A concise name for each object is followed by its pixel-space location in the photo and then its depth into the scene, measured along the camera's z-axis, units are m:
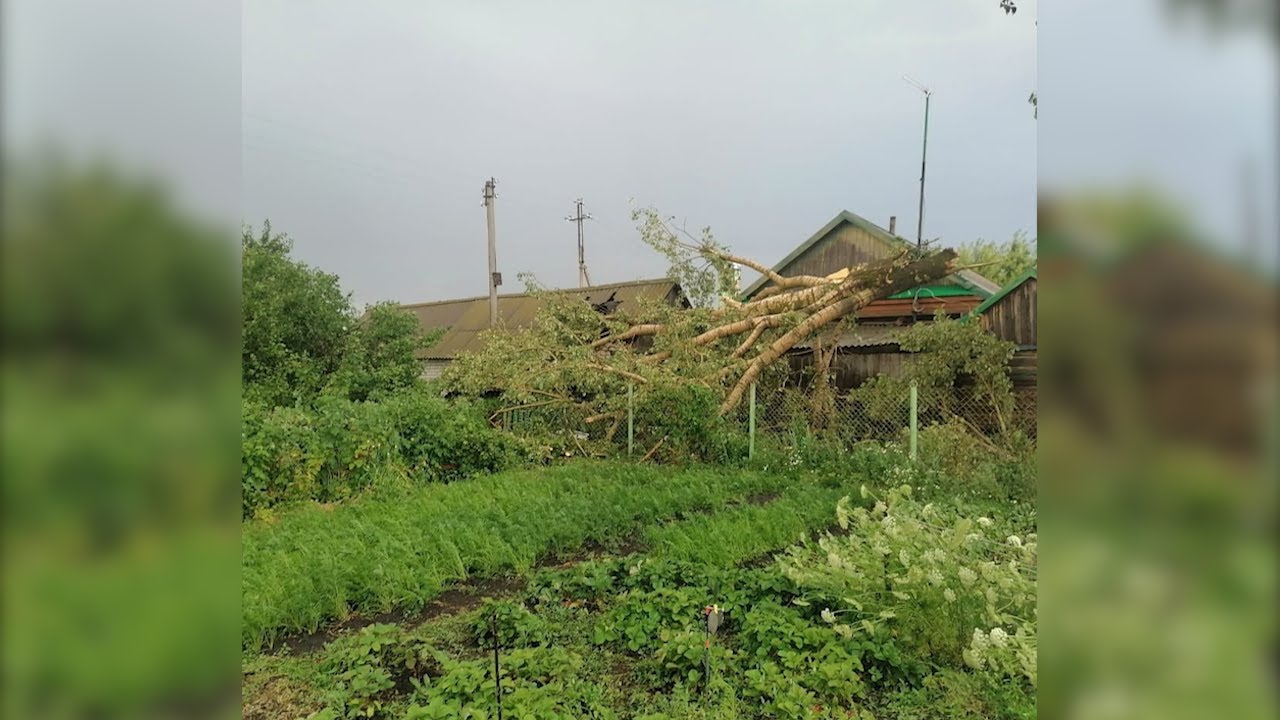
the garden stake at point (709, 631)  2.51
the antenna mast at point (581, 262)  20.62
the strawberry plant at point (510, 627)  3.20
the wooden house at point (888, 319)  9.41
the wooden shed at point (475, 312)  16.34
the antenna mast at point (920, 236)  8.90
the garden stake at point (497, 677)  2.49
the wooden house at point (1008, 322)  7.05
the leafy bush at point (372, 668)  2.64
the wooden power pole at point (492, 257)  15.34
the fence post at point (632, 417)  8.59
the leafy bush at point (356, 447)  6.66
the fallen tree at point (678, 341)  8.71
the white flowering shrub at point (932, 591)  2.52
